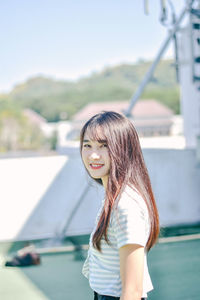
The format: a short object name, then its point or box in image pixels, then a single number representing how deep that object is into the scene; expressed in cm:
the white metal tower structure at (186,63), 485
